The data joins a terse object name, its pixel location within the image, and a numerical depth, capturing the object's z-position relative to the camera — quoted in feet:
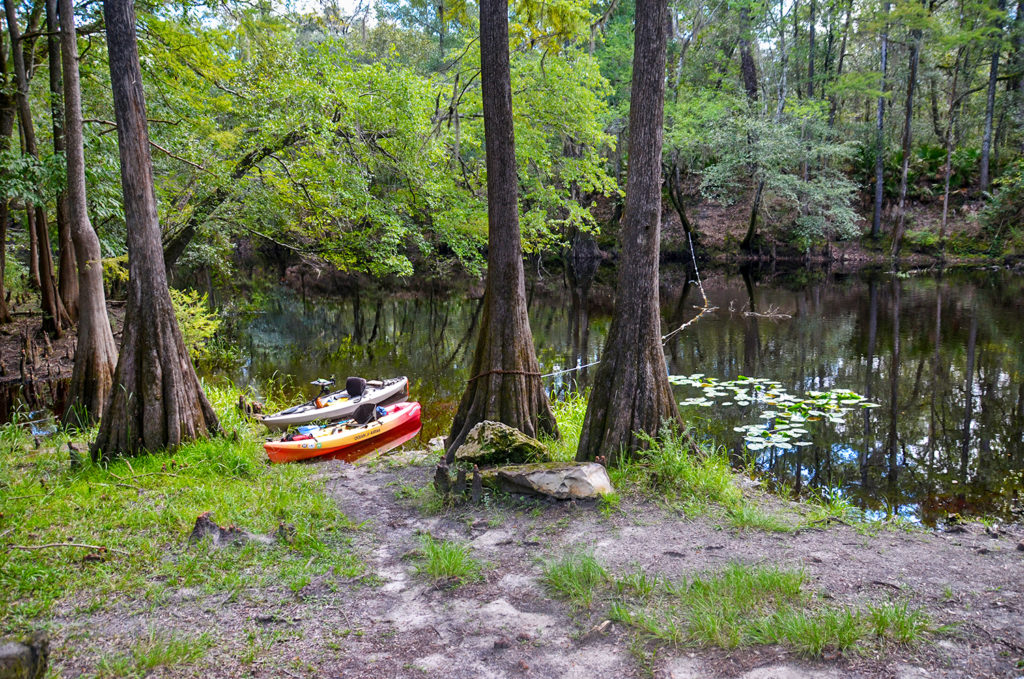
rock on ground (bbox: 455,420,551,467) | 20.34
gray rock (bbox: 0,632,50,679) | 8.75
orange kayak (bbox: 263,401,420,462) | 26.89
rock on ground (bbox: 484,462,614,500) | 18.66
